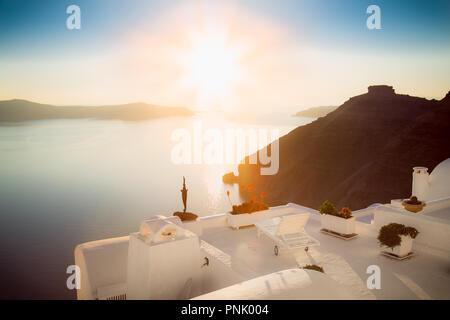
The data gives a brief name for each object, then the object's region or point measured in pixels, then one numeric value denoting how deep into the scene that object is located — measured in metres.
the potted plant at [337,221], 8.05
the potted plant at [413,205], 8.81
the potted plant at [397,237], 6.61
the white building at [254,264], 3.86
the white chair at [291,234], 6.93
